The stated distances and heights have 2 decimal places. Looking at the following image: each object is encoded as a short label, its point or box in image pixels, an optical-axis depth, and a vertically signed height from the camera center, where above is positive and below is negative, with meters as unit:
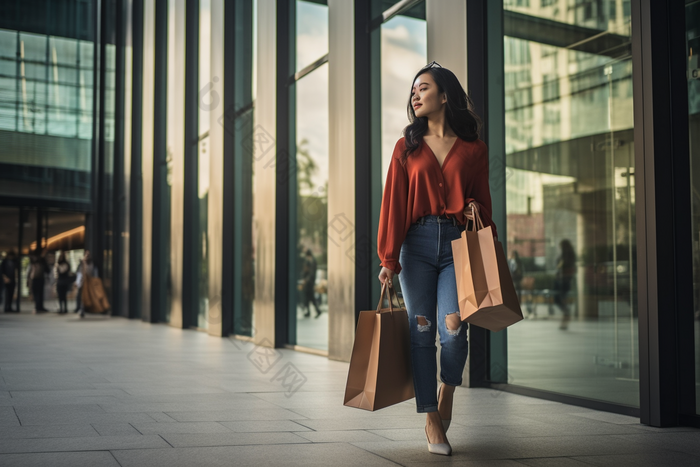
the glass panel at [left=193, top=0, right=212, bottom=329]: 14.48 +1.83
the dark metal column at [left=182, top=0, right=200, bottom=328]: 15.30 +1.71
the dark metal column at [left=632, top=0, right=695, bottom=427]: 4.60 +0.26
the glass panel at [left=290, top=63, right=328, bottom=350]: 9.90 +0.64
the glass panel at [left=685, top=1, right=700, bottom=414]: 4.79 +0.86
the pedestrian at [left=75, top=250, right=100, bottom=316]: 20.09 -0.40
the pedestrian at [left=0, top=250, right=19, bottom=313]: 21.52 -0.51
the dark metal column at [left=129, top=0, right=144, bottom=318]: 20.20 +2.20
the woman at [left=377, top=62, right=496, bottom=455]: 3.84 +0.15
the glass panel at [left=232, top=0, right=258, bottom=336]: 12.38 +1.28
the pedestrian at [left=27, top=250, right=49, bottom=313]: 21.30 -0.64
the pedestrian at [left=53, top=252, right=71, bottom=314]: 20.98 -0.67
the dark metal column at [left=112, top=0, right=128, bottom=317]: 22.06 +2.69
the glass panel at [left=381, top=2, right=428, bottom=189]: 8.00 +2.10
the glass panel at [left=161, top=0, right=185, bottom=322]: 15.69 +2.37
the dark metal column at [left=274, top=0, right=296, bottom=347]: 10.78 +0.57
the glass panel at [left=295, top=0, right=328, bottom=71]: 10.21 +3.11
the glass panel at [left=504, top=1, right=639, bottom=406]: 6.20 +0.53
